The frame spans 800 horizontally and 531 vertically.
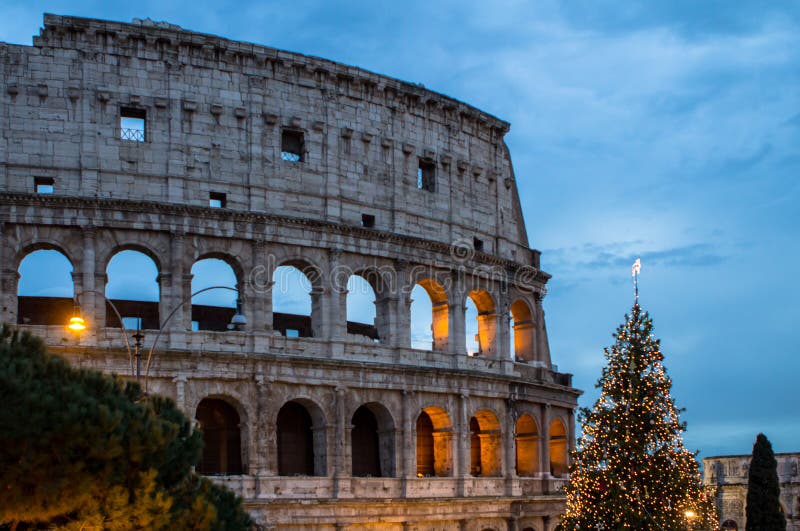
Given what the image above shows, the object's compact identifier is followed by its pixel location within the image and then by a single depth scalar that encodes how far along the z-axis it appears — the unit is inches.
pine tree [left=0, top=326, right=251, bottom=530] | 768.9
